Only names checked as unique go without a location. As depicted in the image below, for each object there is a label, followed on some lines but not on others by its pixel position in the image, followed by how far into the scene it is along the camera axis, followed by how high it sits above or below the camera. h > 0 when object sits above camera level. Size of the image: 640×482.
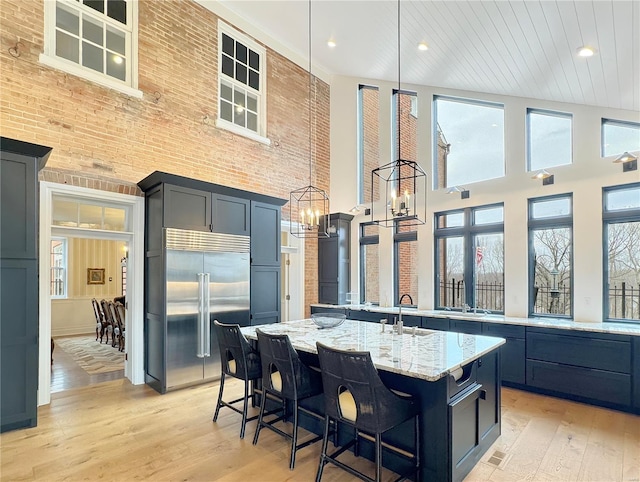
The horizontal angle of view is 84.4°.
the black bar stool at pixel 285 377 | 2.76 -1.11
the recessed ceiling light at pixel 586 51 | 3.23 +1.77
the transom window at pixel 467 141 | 5.48 +1.68
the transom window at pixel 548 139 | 4.75 +1.44
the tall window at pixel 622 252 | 4.17 -0.11
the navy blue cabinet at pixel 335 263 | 6.98 -0.40
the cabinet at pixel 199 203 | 4.35 +0.53
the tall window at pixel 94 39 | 4.02 +2.51
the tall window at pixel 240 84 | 5.76 +2.71
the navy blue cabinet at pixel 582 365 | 3.76 -1.39
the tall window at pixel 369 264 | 6.89 -0.43
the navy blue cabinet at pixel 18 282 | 3.19 -0.37
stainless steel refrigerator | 4.37 -0.71
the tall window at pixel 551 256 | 4.65 -0.17
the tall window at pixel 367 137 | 7.23 +2.20
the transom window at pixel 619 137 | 4.20 +1.29
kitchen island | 2.27 -1.03
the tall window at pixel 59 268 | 8.61 -0.61
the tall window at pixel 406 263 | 6.28 -0.37
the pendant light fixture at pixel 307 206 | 6.86 +0.71
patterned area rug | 5.44 -1.99
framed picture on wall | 8.90 -0.84
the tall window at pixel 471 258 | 5.34 -0.25
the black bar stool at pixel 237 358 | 3.23 -1.10
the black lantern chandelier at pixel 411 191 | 6.20 +0.91
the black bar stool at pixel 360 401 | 2.19 -1.04
